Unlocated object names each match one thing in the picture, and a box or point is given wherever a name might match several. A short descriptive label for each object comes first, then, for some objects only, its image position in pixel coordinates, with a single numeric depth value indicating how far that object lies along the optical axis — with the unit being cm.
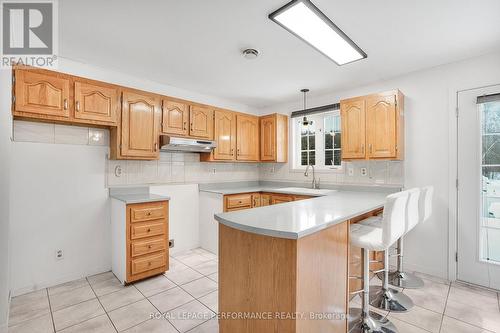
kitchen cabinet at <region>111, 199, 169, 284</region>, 255
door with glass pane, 243
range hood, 299
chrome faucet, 384
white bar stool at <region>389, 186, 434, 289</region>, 227
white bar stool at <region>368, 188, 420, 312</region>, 192
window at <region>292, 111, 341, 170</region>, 380
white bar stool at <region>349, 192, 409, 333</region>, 164
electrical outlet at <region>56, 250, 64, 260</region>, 257
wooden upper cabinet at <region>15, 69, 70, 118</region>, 216
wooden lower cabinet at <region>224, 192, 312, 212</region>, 343
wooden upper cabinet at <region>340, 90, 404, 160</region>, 277
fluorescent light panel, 176
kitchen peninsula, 121
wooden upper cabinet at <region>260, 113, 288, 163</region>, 415
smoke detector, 240
